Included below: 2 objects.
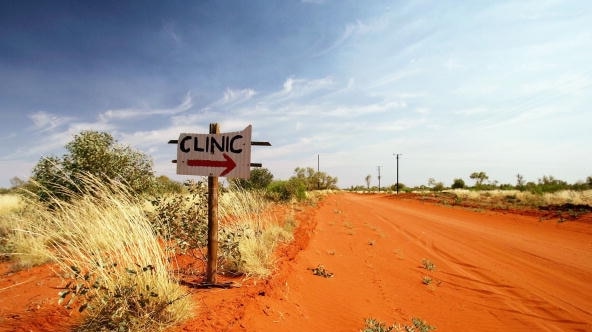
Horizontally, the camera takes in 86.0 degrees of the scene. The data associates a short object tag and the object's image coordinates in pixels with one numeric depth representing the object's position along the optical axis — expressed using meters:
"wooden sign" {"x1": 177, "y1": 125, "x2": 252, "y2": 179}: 4.67
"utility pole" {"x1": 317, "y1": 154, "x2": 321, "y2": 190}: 70.44
